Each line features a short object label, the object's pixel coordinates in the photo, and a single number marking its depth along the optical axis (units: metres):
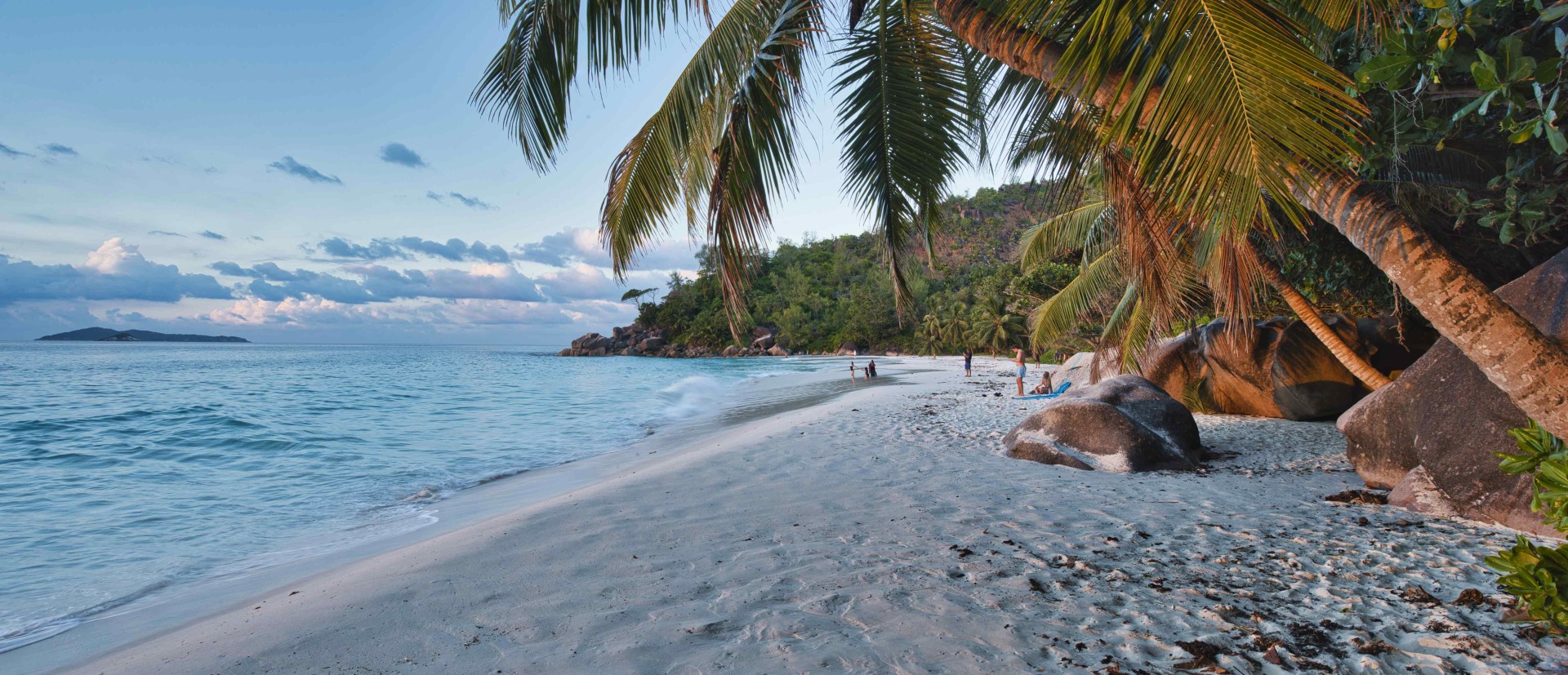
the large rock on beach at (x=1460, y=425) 3.78
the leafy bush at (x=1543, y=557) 2.34
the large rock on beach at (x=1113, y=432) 6.62
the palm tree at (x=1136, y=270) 4.73
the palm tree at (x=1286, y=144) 2.30
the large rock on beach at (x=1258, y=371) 9.39
